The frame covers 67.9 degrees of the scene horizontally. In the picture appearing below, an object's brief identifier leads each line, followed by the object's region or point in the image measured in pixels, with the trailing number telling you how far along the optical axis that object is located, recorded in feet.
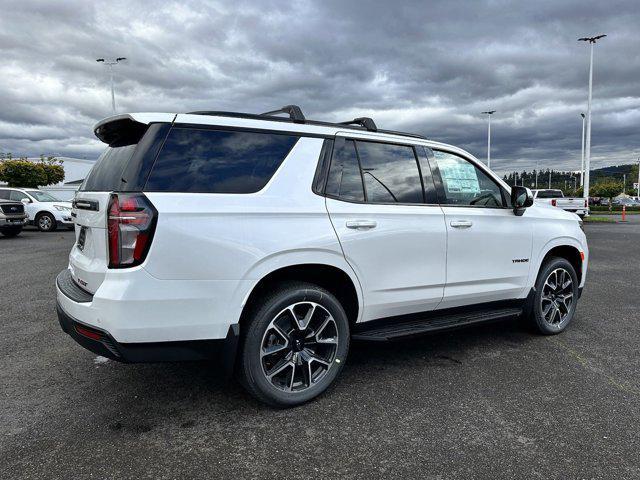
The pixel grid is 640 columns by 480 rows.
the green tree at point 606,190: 212.02
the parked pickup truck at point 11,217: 47.65
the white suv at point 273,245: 8.71
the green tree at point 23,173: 115.75
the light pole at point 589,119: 91.61
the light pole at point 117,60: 99.55
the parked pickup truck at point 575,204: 78.00
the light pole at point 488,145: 181.72
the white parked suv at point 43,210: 57.06
